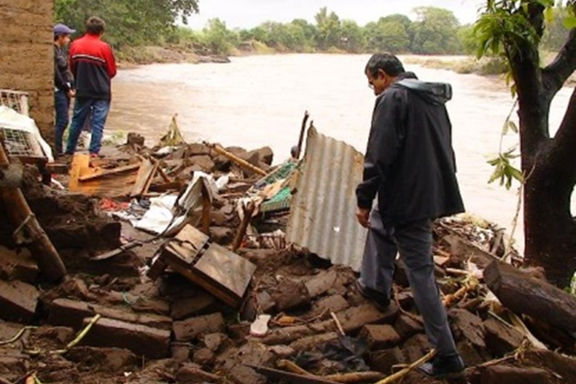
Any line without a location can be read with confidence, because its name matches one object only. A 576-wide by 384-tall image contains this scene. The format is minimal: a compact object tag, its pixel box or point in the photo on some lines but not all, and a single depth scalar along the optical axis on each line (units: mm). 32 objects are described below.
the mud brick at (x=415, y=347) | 3568
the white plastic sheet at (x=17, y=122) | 5469
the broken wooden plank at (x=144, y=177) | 6297
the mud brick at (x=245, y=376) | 3242
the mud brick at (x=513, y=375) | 3346
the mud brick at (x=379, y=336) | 3600
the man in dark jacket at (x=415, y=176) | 3230
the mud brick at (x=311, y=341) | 3596
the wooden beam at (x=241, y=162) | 7556
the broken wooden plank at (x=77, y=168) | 6340
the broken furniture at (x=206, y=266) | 3727
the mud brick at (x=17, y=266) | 3668
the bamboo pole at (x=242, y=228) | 4863
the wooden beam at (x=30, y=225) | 3791
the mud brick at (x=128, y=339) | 3438
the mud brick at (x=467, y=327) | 3684
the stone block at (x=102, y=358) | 3297
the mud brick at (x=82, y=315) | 3545
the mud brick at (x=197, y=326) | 3625
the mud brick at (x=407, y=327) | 3713
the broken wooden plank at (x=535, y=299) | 3830
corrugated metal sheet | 4734
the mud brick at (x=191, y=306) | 3766
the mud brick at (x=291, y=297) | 4012
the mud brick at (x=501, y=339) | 3712
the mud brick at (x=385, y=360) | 3509
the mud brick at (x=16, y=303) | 3482
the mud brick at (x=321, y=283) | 4215
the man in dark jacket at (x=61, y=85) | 7961
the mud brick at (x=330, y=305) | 4002
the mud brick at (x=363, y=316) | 3773
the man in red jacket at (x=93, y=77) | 7688
